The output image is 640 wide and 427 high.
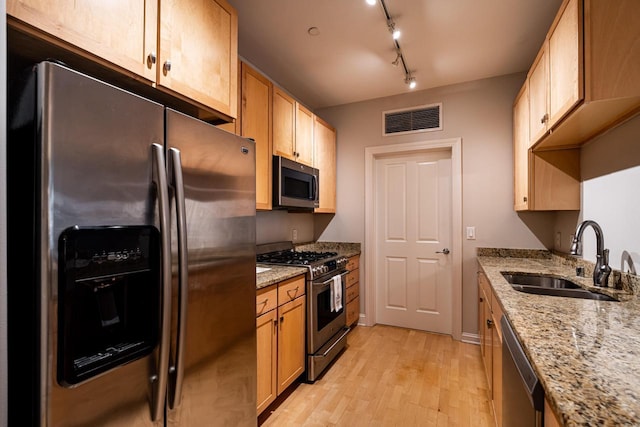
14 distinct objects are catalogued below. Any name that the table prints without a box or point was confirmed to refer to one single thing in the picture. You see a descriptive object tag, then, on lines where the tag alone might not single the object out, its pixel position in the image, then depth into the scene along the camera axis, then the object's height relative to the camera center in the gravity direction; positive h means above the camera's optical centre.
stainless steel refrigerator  0.77 -0.14
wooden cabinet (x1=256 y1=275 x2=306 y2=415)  1.88 -0.84
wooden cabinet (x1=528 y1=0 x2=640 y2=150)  1.23 +0.66
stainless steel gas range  2.37 -0.73
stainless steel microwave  2.52 +0.26
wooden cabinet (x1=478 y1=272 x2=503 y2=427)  1.63 -0.82
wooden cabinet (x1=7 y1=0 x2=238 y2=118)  0.96 +0.67
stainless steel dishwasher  0.82 -0.57
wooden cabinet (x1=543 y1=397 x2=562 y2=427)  0.69 -0.49
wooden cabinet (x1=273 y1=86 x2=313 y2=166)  2.58 +0.78
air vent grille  3.35 +1.07
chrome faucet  1.68 -0.27
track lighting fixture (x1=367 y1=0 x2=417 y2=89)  2.04 +1.35
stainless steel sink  1.66 -0.45
